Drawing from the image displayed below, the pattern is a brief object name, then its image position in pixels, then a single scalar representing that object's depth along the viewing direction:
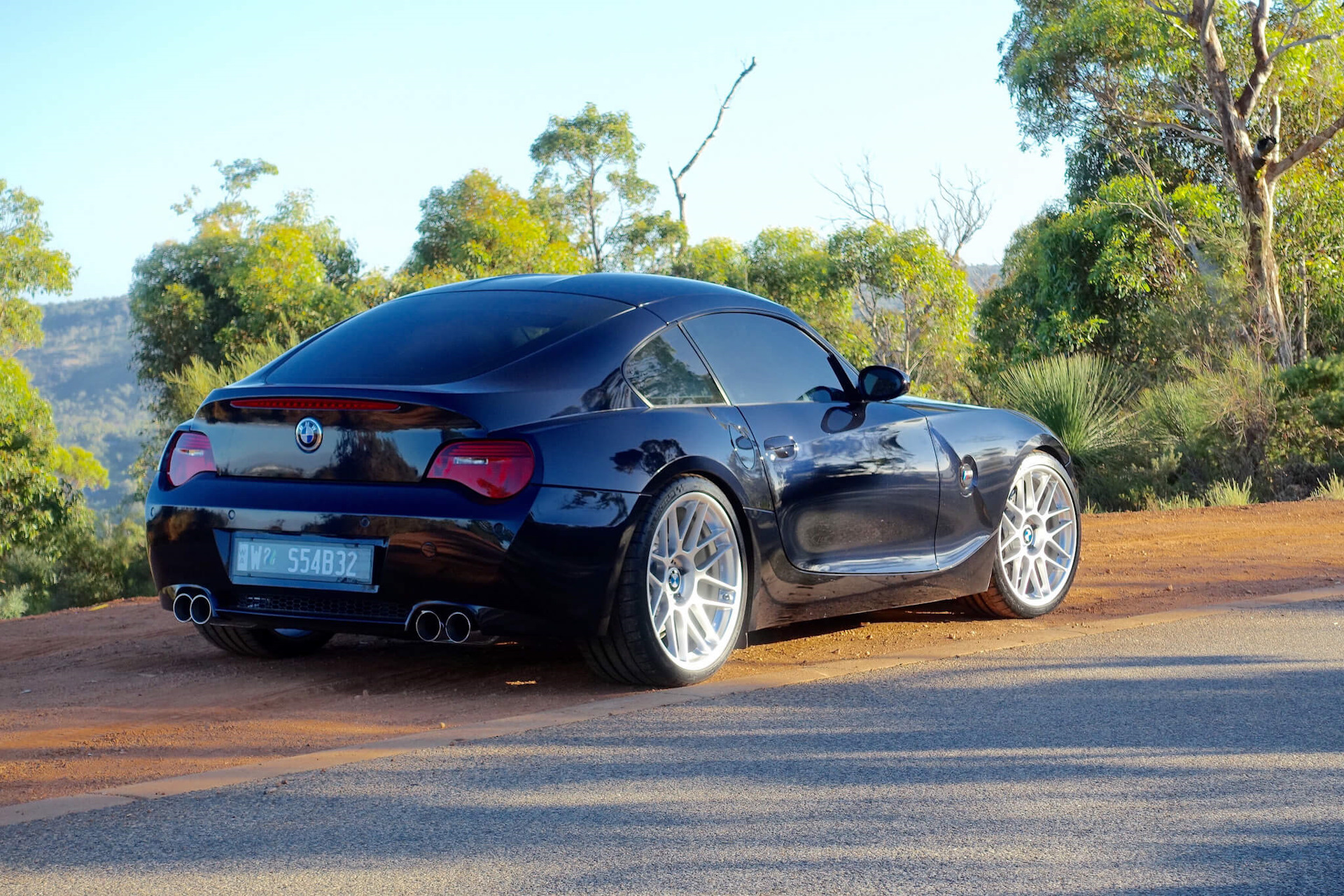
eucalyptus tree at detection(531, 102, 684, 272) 48.94
